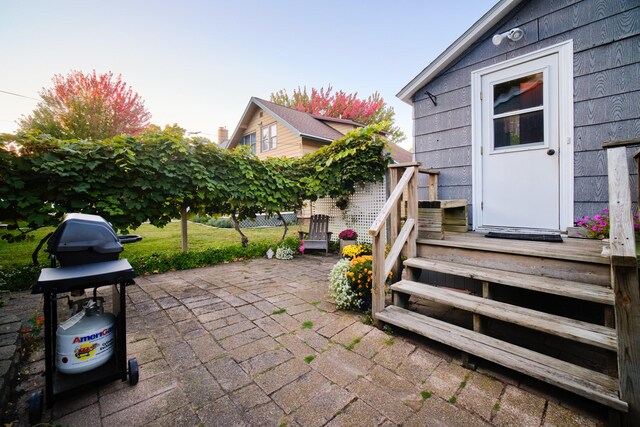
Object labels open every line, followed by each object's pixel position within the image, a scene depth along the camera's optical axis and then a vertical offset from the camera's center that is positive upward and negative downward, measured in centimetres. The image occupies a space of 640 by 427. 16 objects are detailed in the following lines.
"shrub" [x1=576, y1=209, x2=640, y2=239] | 256 -18
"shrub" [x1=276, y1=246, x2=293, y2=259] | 563 -90
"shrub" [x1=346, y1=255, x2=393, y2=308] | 275 -74
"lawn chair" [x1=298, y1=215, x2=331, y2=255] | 602 -57
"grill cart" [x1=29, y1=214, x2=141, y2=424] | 143 -66
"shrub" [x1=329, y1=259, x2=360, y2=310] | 279 -87
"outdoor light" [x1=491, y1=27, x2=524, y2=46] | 321 +215
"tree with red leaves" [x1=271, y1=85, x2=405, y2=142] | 2158 +896
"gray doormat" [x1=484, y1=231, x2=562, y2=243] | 265 -30
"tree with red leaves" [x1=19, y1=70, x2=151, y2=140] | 1223 +519
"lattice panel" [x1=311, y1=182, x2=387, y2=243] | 591 -1
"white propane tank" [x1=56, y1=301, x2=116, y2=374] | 151 -76
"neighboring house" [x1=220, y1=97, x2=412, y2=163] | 1159 +411
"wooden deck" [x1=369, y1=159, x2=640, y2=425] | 134 -72
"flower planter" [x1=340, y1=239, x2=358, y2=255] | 592 -72
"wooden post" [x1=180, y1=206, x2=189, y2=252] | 491 -26
